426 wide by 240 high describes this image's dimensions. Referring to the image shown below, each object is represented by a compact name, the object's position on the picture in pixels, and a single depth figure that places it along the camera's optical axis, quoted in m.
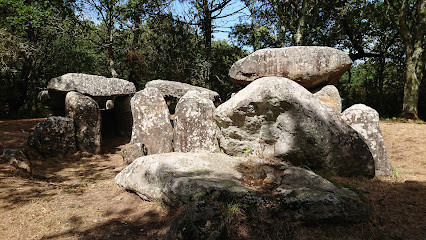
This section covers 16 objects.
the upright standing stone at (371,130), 5.03
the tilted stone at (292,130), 4.67
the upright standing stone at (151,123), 7.02
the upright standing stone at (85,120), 7.19
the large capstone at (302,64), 7.45
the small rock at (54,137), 6.34
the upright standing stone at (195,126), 6.46
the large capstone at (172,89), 9.02
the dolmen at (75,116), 6.50
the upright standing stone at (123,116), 9.56
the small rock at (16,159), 5.18
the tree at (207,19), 13.90
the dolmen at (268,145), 3.17
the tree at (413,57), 10.03
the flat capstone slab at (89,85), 7.76
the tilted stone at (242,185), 2.96
